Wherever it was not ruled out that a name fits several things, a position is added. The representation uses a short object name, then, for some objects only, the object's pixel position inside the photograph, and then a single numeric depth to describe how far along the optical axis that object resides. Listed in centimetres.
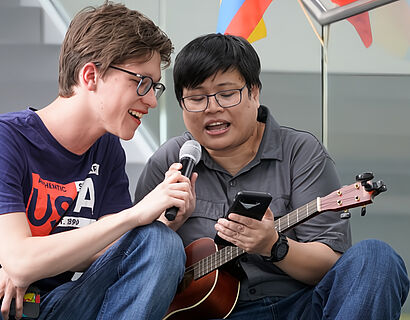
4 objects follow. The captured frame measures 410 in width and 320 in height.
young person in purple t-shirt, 297
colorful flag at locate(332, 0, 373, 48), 387
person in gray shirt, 304
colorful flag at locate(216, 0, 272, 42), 399
